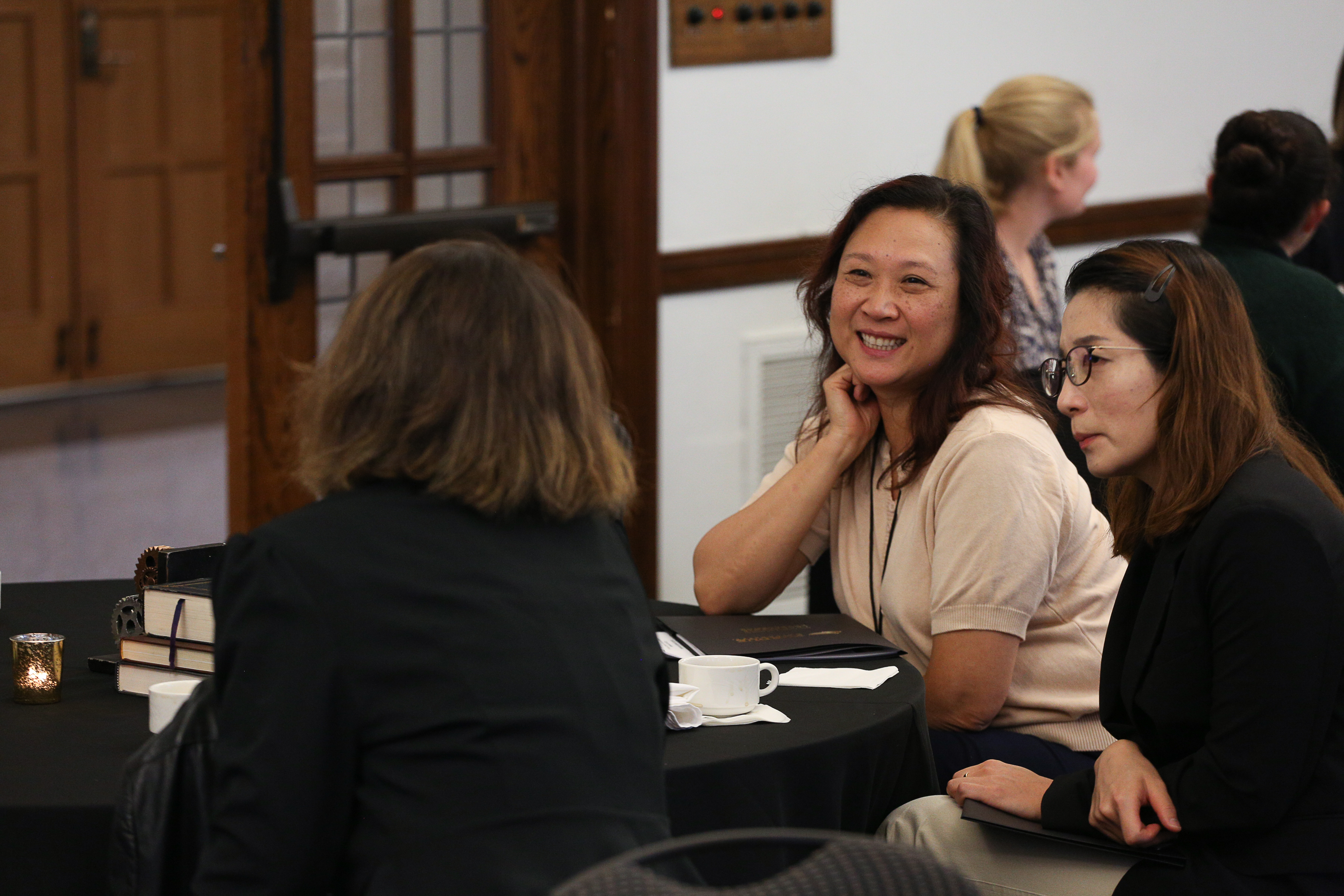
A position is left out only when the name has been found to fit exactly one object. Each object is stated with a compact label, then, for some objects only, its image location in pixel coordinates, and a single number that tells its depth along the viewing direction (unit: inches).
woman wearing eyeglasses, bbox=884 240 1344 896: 214.5
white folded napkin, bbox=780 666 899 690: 227.4
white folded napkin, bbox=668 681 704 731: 220.5
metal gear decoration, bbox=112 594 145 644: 224.0
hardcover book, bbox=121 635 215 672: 221.3
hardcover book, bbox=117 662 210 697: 222.0
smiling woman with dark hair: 234.0
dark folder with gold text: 231.7
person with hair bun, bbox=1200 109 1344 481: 262.1
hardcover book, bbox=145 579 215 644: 221.2
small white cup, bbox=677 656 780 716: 221.5
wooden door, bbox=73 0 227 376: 555.3
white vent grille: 332.3
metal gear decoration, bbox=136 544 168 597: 224.4
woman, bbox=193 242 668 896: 203.7
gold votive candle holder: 220.8
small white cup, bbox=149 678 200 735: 216.7
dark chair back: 193.2
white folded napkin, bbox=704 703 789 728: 221.7
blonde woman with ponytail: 294.3
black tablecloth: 211.1
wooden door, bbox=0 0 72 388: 533.3
